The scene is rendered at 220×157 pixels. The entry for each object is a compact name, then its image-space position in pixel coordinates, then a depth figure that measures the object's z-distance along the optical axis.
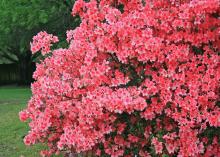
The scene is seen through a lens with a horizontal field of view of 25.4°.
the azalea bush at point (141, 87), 5.21
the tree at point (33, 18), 17.98
